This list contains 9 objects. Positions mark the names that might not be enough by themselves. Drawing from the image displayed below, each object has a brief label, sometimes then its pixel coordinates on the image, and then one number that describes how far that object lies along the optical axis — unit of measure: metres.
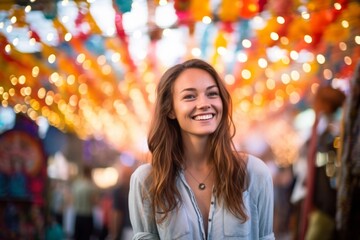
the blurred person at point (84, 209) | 11.54
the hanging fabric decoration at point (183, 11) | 7.16
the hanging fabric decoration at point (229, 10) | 7.27
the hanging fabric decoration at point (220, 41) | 9.23
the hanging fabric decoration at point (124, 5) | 6.73
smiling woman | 3.19
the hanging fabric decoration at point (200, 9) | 7.21
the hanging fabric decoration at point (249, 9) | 6.86
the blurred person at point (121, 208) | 12.12
